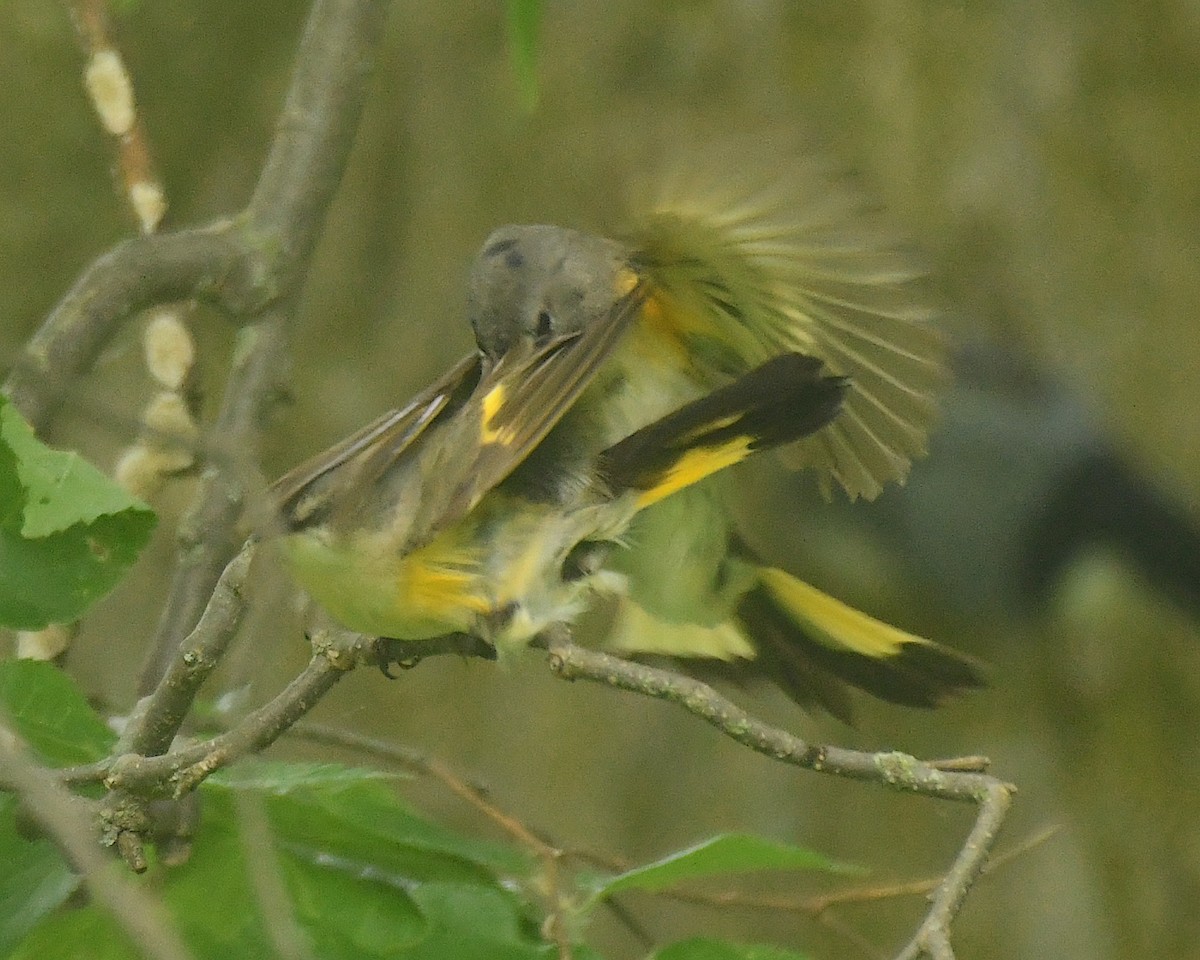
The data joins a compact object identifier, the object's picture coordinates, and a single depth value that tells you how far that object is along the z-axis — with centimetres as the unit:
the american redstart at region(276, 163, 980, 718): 403
